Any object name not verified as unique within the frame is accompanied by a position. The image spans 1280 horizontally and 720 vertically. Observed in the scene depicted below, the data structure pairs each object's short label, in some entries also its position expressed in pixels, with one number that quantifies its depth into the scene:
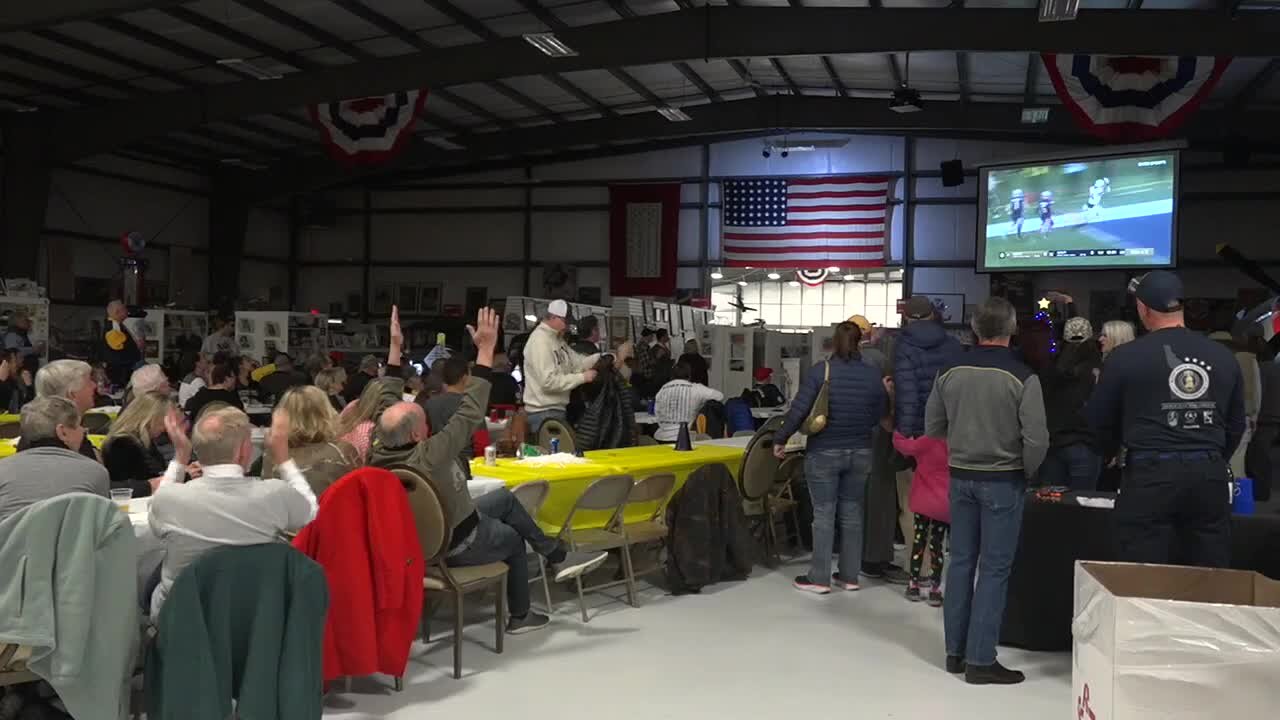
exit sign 15.57
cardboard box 2.30
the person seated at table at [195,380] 9.40
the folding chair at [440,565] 4.21
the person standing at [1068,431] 5.61
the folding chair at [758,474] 6.46
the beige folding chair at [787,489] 6.84
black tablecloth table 4.66
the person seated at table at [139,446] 4.99
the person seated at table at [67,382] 4.47
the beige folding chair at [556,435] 6.87
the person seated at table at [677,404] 7.83
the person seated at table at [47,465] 3.34
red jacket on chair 3.83
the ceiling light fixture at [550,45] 11.51
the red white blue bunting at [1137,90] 11.49
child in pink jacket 5.57
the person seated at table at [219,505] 3.20
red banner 20.00
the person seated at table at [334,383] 7.03
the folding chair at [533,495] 5.07
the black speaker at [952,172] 17.31
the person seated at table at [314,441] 4.26
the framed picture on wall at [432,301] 21.47
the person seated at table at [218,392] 6.83
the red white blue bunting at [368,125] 13.62
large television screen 12.77
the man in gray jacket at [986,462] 4.35
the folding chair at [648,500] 5.57
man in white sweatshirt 6.90
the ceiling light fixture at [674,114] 16.39
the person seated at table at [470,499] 4.31
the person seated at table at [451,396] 4.88
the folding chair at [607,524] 5.25
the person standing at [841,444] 5.96
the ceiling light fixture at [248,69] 12.37
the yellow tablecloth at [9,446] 5.79
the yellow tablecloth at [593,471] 5.43
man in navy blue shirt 3.50
